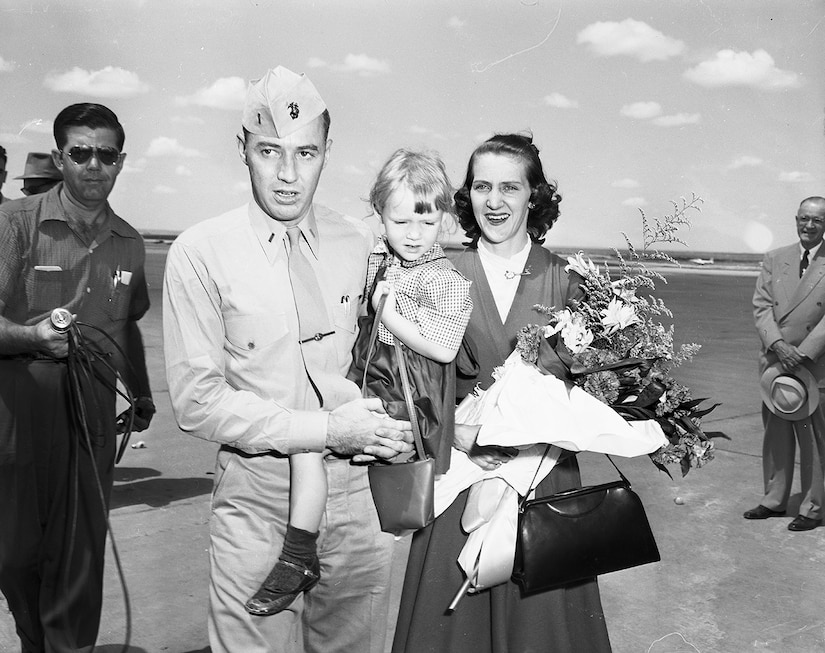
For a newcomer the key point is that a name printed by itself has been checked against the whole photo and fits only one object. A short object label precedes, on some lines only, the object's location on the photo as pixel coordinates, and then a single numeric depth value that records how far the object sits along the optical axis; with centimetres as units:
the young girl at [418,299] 276
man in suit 557
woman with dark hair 299
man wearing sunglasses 336
